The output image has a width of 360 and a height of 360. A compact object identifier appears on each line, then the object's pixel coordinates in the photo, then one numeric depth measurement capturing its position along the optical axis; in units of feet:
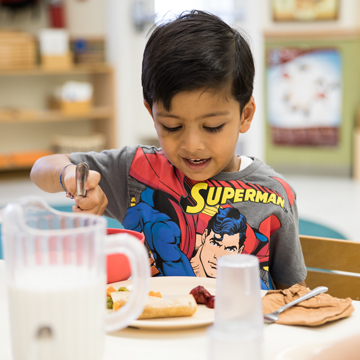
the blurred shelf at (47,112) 14.79
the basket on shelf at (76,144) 14.99
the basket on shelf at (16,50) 14.05
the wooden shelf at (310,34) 14.62
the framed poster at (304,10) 14.58
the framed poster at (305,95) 14.87
